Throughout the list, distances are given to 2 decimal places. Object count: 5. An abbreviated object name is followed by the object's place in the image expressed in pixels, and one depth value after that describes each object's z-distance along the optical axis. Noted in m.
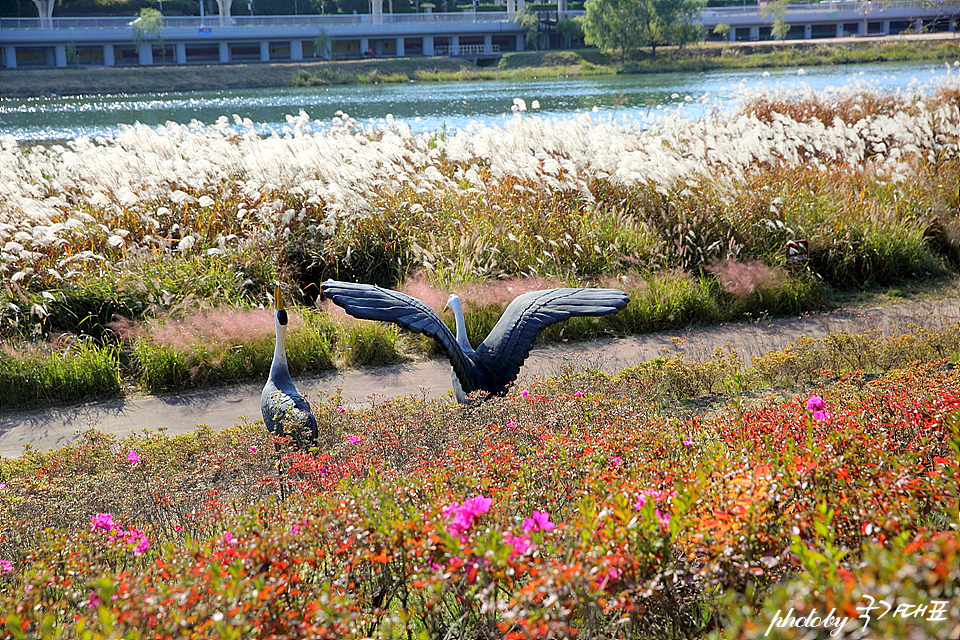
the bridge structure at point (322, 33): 56.28
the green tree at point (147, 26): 55.31
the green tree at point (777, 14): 67.50
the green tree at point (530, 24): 65.06
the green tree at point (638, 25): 53.38
